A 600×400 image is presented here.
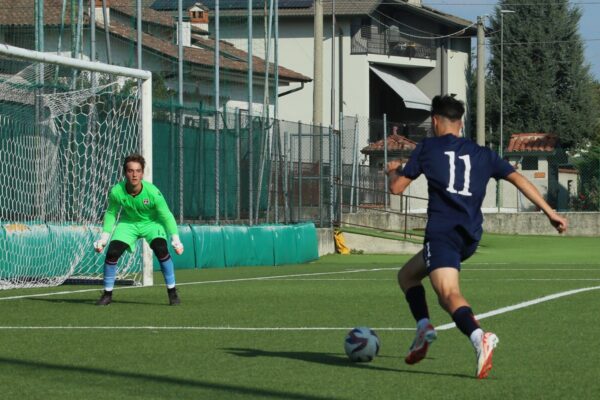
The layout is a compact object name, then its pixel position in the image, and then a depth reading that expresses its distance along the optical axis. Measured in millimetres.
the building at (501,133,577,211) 53031
